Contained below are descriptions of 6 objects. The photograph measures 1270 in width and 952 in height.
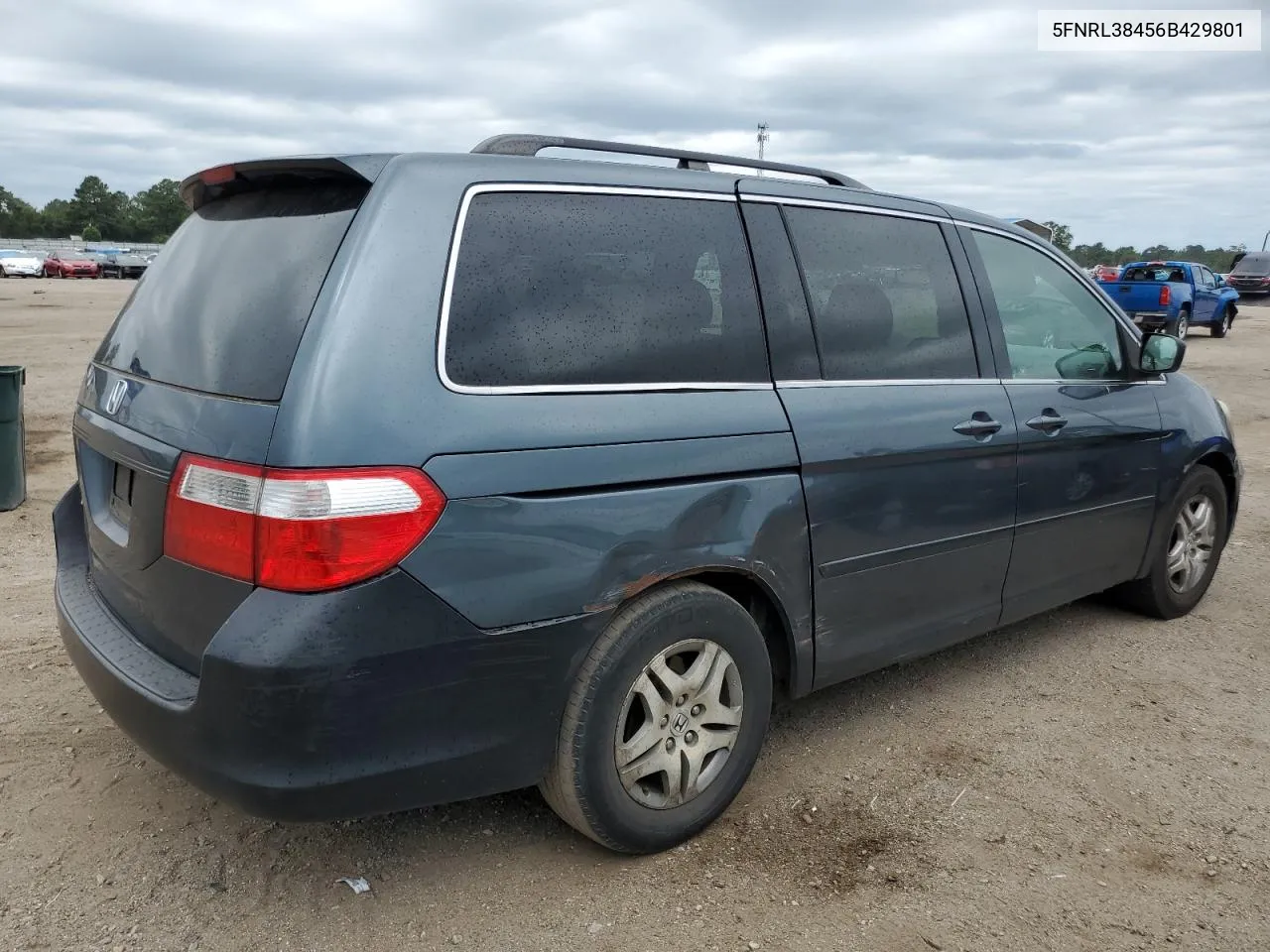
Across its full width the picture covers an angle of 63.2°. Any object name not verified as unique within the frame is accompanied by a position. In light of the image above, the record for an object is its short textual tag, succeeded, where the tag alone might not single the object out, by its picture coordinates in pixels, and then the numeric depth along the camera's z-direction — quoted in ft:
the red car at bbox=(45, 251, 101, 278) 158.51
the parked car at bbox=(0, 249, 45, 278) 154.81
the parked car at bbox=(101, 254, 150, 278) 166.91
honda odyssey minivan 7.27
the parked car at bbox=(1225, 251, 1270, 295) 116.98
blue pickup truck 72.49
